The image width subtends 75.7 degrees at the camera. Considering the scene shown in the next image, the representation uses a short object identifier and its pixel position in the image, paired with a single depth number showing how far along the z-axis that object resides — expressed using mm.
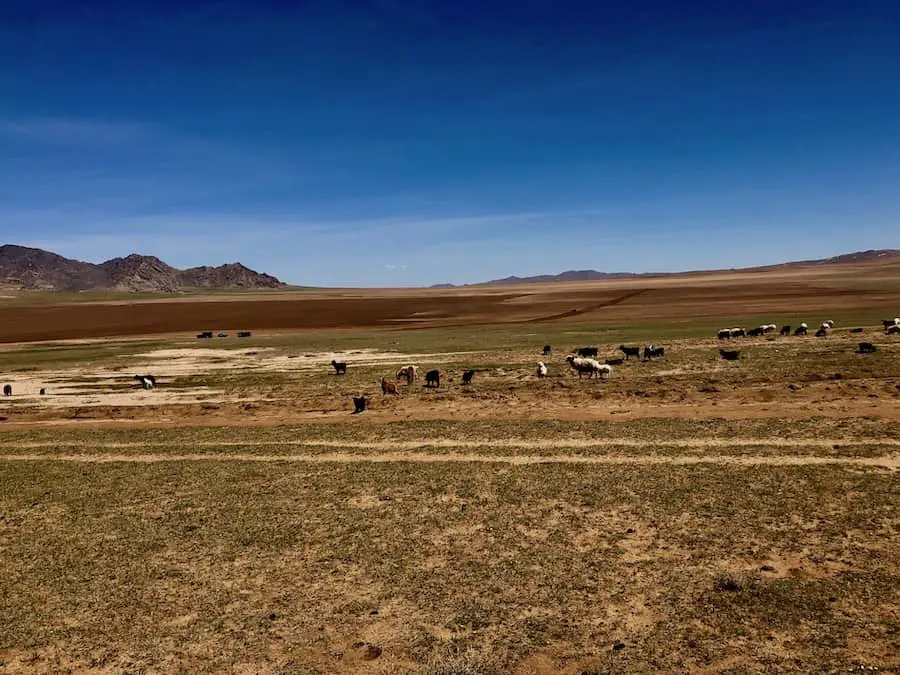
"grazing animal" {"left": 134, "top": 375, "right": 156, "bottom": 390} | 42397
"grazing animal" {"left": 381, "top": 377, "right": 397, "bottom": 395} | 35938
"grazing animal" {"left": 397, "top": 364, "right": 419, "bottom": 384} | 39469
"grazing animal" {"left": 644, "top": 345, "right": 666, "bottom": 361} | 45000
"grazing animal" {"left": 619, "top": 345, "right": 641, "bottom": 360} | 45359
